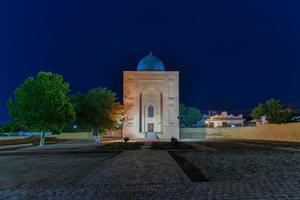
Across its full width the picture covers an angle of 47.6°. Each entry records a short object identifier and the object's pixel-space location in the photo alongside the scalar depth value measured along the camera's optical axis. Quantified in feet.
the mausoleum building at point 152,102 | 200.85
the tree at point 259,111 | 213.25
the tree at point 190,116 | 303.23
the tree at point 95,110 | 139.23
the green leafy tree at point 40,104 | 102.01
